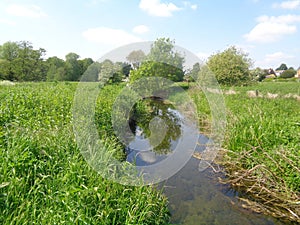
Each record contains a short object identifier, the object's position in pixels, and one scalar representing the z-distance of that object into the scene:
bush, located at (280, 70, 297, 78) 63.69
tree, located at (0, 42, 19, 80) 45.84
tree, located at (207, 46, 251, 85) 21.02
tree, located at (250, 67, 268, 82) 24.45
